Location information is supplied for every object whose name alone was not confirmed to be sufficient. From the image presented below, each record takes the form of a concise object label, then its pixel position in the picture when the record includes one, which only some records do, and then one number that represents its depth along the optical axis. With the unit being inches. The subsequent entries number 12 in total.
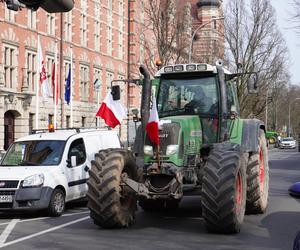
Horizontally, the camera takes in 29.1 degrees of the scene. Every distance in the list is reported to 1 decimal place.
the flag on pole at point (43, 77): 1042.7
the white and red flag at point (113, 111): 530.0
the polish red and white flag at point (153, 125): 378.6
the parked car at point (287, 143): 2758.4
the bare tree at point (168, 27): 1316.4
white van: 458.9
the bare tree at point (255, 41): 1840.6
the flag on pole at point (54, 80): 1130.0
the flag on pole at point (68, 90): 1206.6
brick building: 1307.8
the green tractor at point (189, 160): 358.9
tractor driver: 432.8
